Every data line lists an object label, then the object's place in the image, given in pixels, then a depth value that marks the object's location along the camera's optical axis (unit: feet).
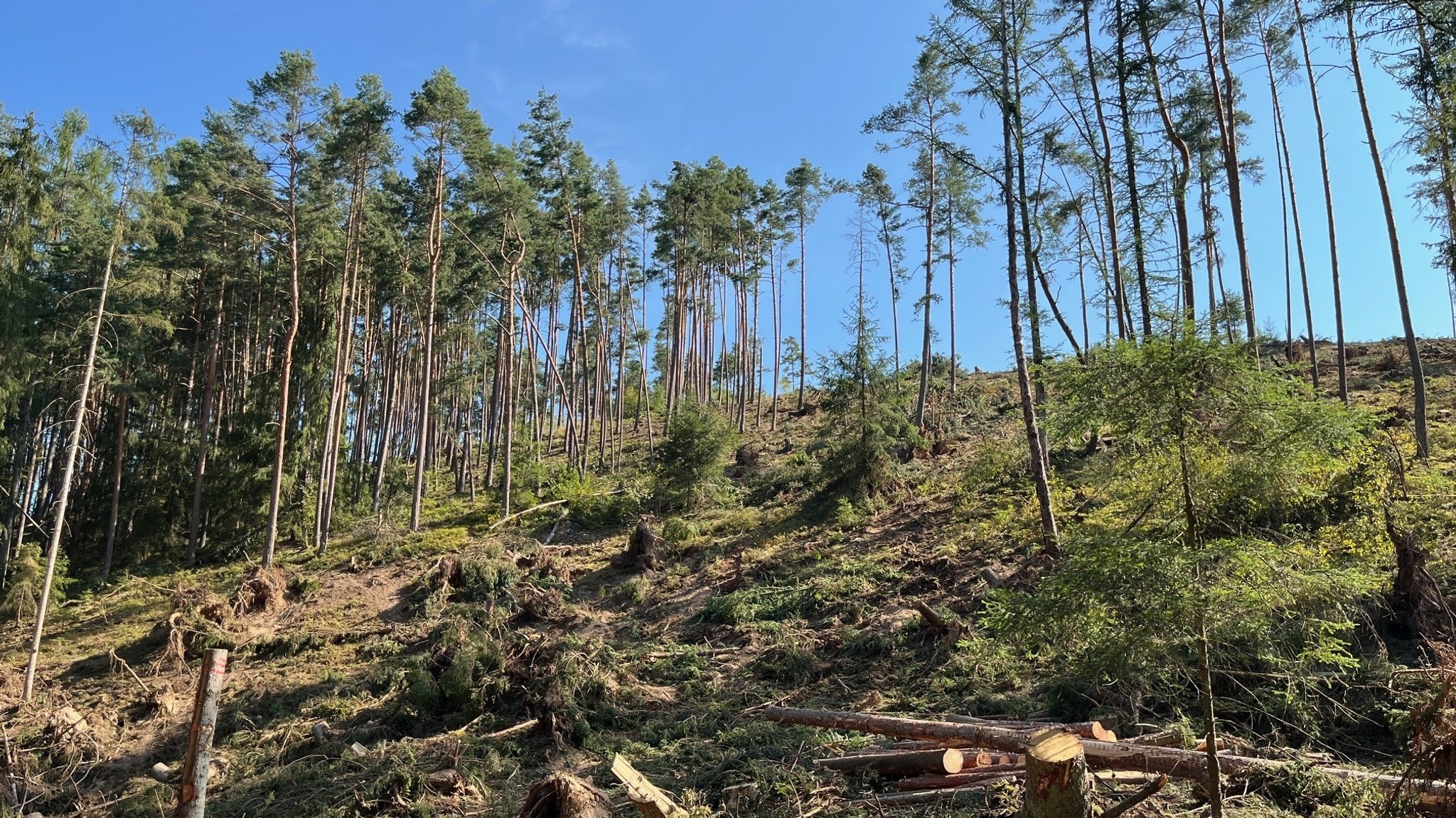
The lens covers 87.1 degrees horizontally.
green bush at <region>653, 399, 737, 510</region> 74.23
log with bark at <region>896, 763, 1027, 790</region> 23.12
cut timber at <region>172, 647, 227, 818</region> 21.20
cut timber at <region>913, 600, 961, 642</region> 39.14
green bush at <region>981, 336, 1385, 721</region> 17.08
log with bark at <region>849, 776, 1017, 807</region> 22.66
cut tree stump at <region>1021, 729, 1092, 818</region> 15.89
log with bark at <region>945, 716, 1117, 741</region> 23.62
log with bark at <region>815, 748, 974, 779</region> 23.56
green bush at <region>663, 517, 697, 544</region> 65.51
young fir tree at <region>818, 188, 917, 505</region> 66.13
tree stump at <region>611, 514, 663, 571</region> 61.31
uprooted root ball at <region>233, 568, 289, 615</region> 58.75
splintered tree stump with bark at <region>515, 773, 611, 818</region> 23.47
